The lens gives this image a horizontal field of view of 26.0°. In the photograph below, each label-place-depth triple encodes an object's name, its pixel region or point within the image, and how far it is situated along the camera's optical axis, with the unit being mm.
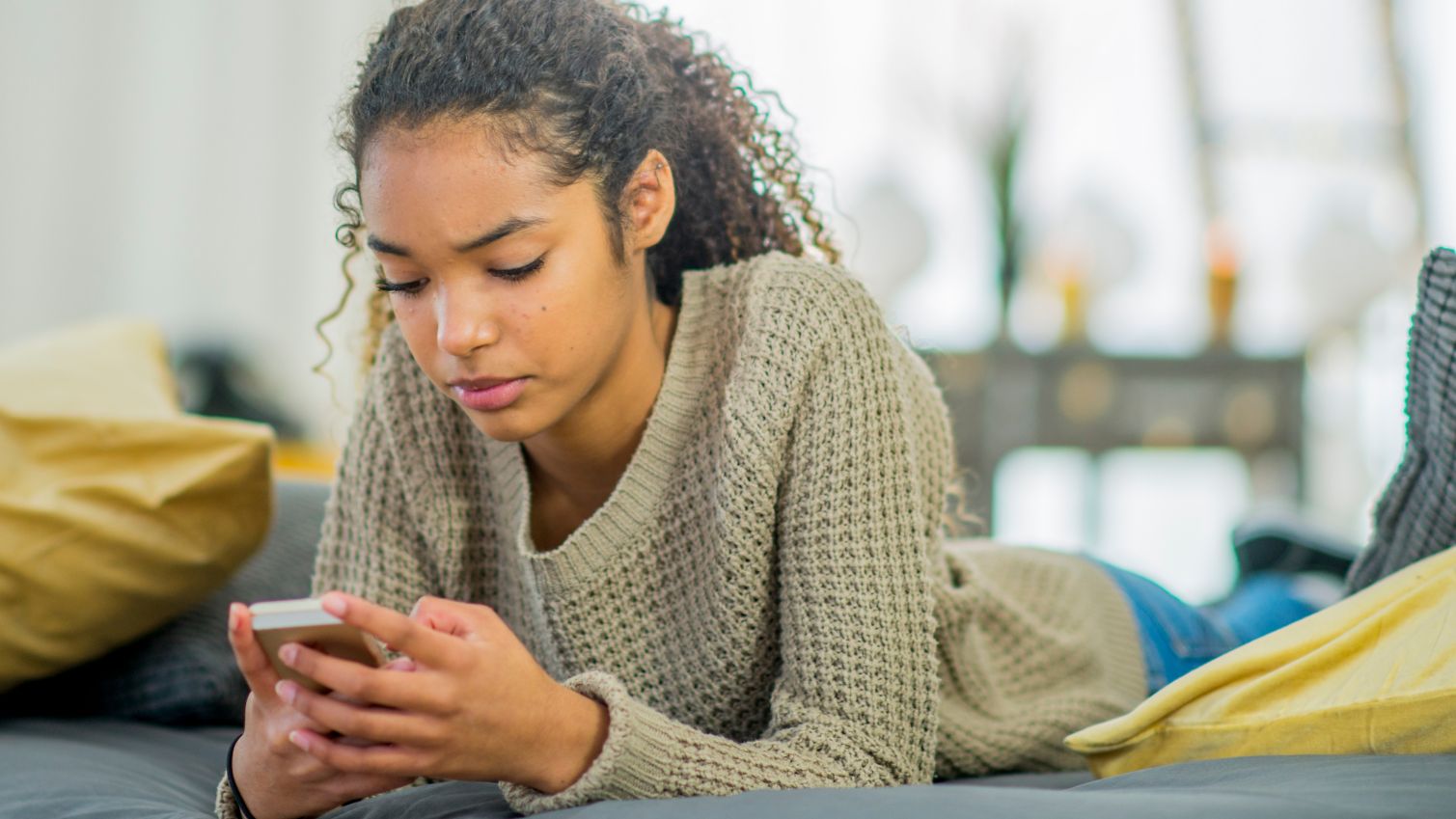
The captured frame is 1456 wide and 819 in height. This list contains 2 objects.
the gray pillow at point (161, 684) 2132
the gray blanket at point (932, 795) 1632
